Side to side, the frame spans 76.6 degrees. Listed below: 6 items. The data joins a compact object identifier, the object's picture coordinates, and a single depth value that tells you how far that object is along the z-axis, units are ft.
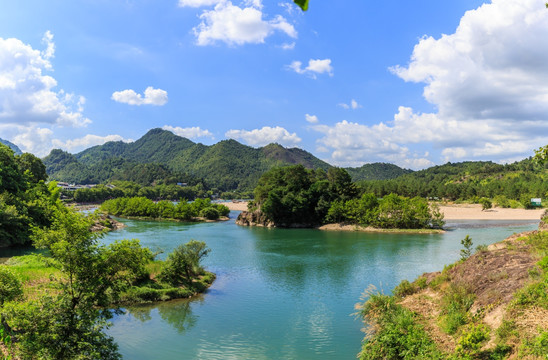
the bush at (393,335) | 50.43
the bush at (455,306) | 53.62
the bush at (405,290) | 80.38
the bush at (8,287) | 52.85
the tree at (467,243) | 86.49
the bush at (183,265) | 101.86
